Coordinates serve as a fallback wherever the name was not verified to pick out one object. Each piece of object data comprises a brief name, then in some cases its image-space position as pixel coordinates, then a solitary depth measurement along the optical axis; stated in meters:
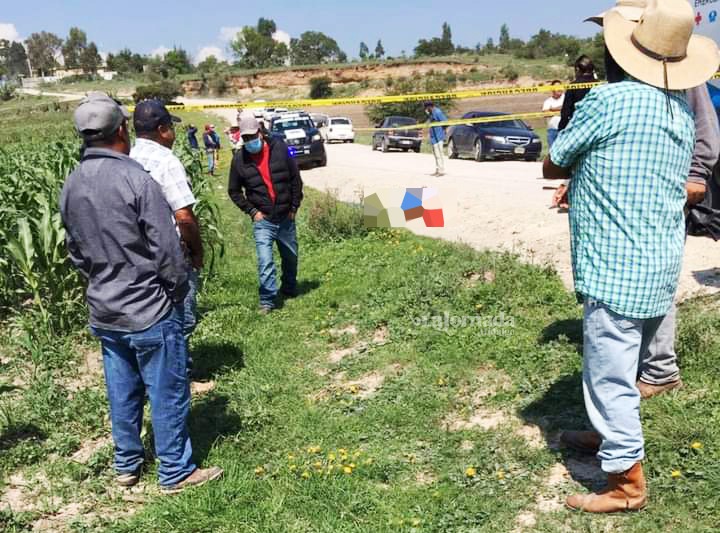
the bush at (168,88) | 68.62
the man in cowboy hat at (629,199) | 2.83
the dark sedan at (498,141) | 18.36
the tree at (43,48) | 163.00
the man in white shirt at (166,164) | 4.09
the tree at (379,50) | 146.10
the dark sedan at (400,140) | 24.66
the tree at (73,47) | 156.75
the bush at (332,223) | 9.59
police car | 19.91
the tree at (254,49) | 132.25
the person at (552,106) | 11.67
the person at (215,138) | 19.94
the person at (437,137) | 15.35
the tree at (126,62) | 125.75
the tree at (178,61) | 123.75
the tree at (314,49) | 145.50
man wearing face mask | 6.64
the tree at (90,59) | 147.75
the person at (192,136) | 18.90
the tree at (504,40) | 115.50
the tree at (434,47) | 121.38
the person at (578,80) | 6.04
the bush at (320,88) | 81.51
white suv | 31.23
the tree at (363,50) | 146.25
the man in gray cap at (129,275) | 3.34
